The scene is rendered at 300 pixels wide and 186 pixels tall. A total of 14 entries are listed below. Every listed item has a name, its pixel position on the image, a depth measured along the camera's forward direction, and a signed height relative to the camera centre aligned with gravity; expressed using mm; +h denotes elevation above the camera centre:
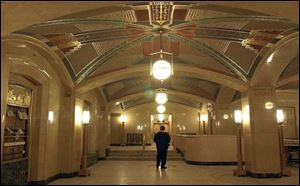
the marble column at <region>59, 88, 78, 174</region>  8430 +13
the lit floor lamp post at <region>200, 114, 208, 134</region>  17375 +784
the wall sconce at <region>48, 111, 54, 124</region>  7629 +391
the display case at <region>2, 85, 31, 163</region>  6426 +164
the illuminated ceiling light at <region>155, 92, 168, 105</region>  10391 +1171
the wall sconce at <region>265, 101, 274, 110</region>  8553 +733
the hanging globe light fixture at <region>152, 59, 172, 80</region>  6199 +1308
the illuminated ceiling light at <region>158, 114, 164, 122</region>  20692 +990
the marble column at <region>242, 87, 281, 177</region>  8242 -142
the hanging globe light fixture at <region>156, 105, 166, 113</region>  16250 +1269
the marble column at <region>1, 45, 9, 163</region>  5031 +883
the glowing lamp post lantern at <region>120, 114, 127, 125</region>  20016 +829
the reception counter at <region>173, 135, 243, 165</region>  11062 -733
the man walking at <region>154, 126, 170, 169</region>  9953 -479
